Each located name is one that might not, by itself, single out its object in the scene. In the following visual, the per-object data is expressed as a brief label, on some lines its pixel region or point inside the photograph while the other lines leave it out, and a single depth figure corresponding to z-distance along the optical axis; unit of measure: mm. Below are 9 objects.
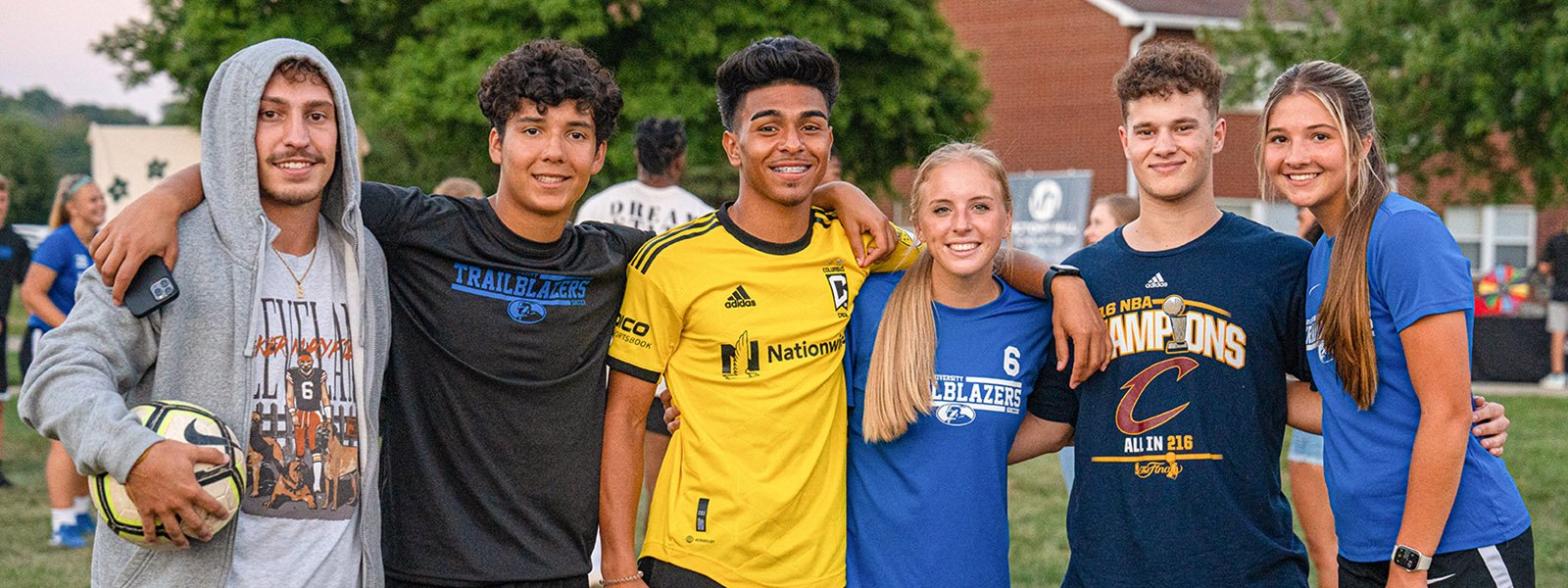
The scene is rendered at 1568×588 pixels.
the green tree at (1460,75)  15766
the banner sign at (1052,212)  21422
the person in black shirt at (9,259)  9940
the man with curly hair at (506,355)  3445
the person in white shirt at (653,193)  7133
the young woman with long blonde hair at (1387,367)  3014
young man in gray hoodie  2941
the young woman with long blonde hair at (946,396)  3430
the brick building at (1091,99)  25969
